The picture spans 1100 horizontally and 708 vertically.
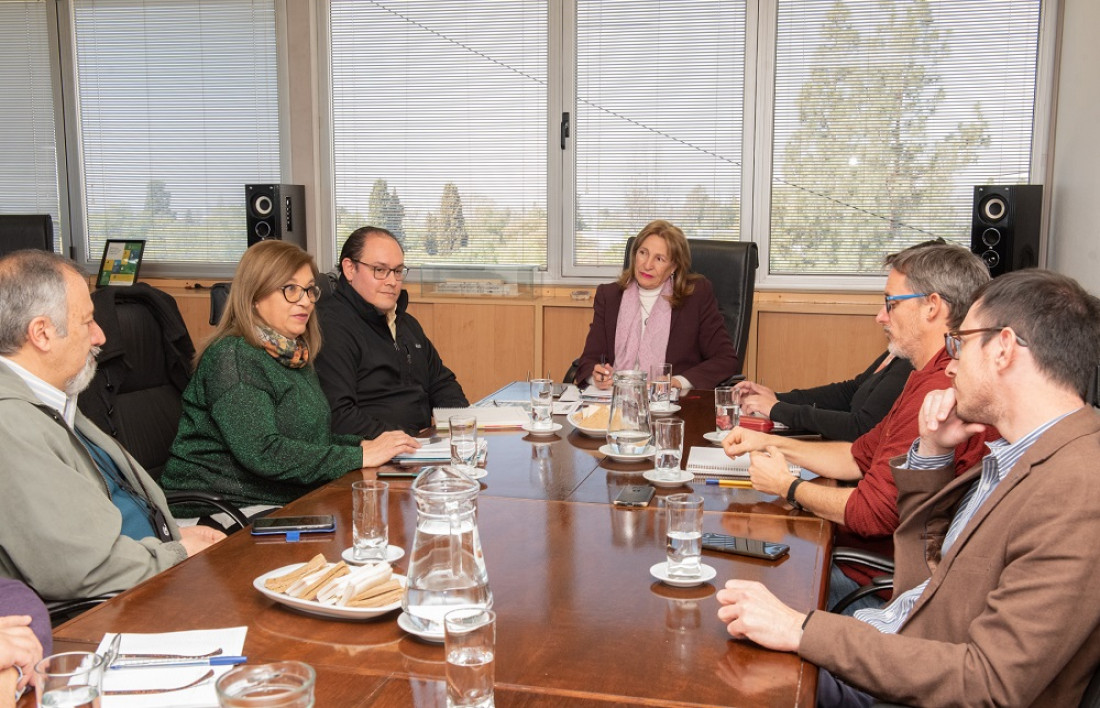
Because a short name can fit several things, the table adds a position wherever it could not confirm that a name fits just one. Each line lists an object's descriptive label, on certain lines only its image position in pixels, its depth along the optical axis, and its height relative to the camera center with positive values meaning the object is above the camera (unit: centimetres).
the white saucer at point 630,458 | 249 -59
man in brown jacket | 133 -47
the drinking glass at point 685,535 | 160 -50
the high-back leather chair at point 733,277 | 461 -27
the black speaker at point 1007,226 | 485 -3
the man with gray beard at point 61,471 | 175 -48
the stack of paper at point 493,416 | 292 -59
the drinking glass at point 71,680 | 109 -51
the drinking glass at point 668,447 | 224 -52
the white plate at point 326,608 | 141 -55
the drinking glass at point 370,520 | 165 -50
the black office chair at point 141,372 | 275 -45
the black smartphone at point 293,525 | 185 -57
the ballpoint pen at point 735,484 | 228 -60
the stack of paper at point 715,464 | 237 -60
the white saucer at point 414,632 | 134 -56
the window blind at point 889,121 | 535 +53
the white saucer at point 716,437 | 272 -60
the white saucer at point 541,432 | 282 -60
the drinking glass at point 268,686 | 97 -46
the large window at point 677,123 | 542 +55
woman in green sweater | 255 -50
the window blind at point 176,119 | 634 +63
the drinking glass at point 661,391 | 319 -55
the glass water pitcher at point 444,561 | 132 -46
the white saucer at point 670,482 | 221 -58
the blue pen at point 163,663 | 128 -57
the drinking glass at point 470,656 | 110 -48
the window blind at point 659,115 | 572 +60
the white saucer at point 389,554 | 167 -56
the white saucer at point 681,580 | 158 -57
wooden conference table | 124 -58
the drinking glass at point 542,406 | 285 -53
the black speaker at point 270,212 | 586 +3
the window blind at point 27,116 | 658 +66
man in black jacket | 316 -43
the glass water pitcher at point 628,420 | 250 -50
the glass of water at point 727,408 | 277 -52
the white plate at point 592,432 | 278 -59
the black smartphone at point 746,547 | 175 -58
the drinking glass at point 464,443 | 229 -52
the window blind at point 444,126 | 601 +56
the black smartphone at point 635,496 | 204 -57
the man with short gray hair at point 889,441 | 206 -49
